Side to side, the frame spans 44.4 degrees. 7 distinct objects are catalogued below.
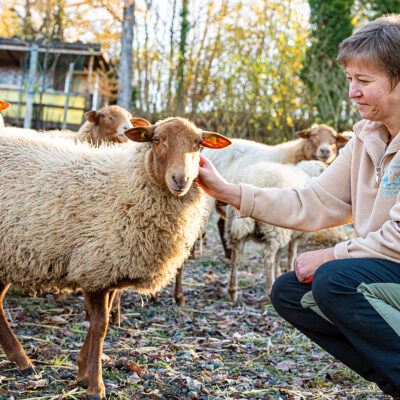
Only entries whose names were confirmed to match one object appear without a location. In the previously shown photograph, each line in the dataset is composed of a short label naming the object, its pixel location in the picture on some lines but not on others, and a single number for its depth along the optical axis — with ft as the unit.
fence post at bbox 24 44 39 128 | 47.00
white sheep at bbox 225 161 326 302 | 17.17
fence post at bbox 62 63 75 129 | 42.91
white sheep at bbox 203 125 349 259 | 24.02
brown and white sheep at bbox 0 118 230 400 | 9.67
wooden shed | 51.29
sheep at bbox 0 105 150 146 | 18.03
